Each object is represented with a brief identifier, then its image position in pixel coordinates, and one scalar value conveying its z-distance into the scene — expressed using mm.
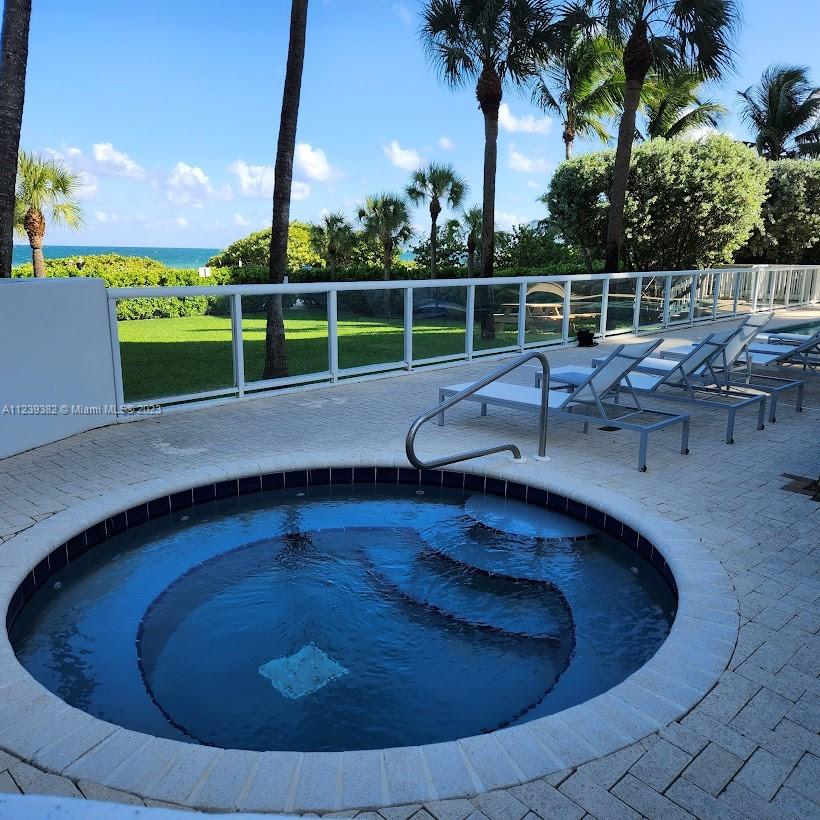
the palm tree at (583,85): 18359
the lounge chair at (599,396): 6012
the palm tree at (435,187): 38875
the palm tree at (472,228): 37091
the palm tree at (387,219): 38688
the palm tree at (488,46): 16078
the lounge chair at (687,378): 6917
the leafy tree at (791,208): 26845
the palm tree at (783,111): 36438
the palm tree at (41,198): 25312
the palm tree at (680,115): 29328
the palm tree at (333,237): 41156
